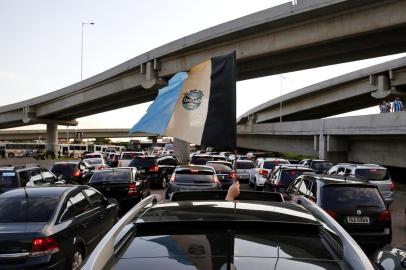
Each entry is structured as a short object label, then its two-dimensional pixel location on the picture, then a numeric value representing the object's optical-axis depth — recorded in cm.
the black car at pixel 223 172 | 2102
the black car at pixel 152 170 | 2552
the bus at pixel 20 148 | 9481
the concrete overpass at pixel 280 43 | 2811
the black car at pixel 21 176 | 1330
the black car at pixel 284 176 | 1641
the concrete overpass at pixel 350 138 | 3072
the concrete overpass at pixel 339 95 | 4672
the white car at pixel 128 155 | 3888
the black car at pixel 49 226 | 670
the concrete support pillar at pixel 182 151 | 4815
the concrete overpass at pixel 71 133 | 13500
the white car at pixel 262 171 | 2456
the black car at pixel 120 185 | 1567
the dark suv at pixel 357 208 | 952
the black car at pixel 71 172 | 2274
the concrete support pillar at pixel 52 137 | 6962
